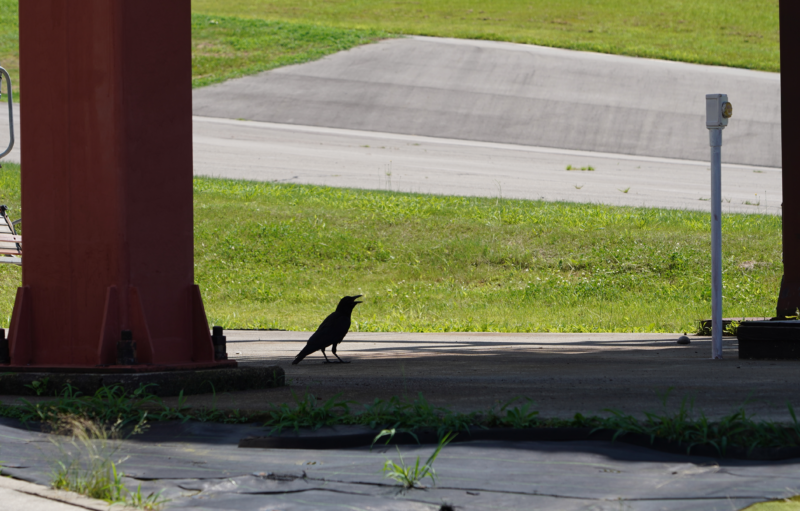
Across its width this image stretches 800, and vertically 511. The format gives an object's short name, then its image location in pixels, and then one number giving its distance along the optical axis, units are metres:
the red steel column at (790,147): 19.08
